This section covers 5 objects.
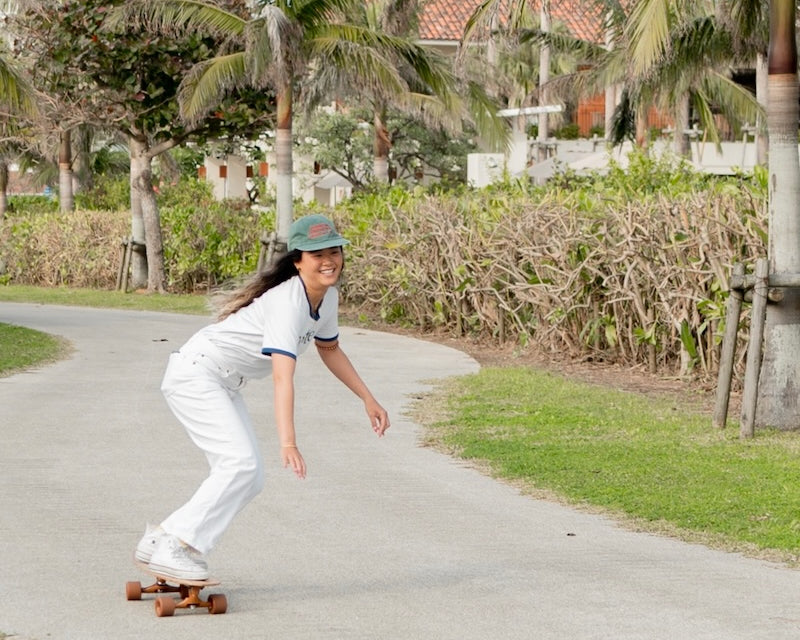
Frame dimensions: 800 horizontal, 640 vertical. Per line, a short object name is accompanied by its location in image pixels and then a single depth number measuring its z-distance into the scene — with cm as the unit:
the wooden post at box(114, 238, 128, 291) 3166
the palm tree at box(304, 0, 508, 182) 2478
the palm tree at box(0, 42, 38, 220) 2012
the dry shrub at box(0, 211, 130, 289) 3316
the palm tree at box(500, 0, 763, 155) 1288
